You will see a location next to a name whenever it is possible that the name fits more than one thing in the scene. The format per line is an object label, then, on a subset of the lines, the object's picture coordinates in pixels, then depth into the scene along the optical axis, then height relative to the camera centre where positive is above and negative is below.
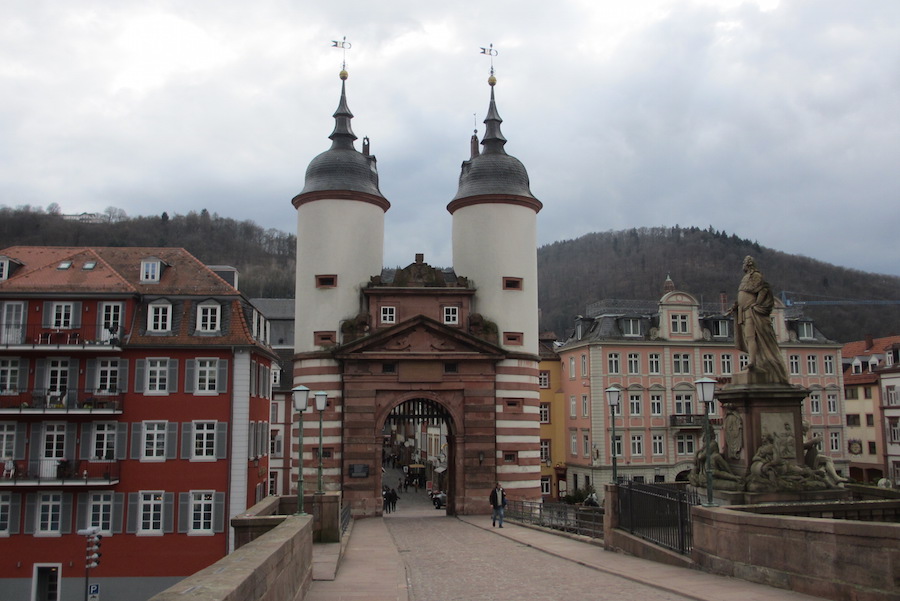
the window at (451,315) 40.59 +5.40
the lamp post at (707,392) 16.23 +0.70
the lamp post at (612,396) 22.33 +0.88
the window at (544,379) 59.88 +3.51
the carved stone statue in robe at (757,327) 17.83 +2.18
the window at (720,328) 55.91 +6.52
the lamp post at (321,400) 25.08 +0.90
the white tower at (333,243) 40.59 +9.00
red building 34.78 +0.16
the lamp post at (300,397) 20.45 +0.81
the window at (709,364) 55.16 +4.13
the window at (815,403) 56.41 +1.66
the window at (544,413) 59.50 +1.15
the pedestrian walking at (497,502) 30.20 -2.53
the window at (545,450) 58.86 -1.38
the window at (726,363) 55.34 +4.18
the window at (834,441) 56.56 -0.83
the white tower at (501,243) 41.25 +9.07
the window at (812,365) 56.91 +4.17
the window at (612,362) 53.91 +4.19
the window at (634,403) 53.28 +1.62
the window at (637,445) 52.91 -0.96
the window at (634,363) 54.03 +4.14
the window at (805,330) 57.62 +6.54
